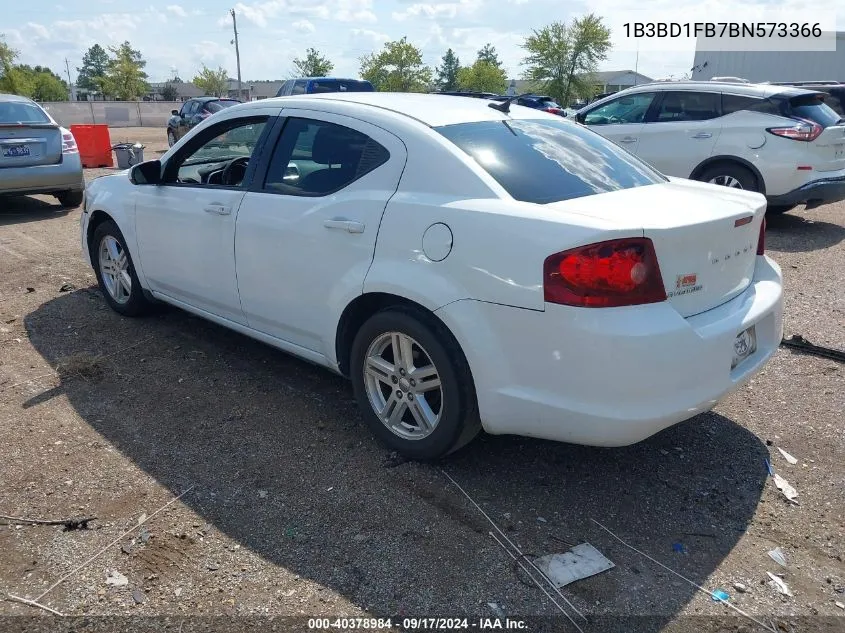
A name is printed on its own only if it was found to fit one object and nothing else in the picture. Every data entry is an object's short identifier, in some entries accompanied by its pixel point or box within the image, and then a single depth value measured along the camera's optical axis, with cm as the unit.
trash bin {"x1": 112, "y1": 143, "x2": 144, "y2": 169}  1455
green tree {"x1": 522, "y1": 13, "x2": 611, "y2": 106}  5688
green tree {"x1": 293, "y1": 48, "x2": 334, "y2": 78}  6594
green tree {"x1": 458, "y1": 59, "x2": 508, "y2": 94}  6638
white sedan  270
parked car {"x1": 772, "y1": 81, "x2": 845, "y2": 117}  1193
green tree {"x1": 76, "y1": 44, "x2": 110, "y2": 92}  12606
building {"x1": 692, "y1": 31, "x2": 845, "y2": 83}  3306
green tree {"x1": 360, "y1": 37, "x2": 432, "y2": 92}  5844
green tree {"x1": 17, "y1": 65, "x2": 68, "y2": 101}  6899
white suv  819
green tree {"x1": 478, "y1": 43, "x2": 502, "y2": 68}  9156
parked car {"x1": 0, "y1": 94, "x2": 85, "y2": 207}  913
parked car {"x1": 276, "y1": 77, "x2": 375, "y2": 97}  1608
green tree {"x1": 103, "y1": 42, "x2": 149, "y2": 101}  7594
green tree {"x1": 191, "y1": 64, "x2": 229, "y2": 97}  8212
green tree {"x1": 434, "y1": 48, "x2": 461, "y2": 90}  8869
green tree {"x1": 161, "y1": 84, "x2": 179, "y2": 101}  9369
